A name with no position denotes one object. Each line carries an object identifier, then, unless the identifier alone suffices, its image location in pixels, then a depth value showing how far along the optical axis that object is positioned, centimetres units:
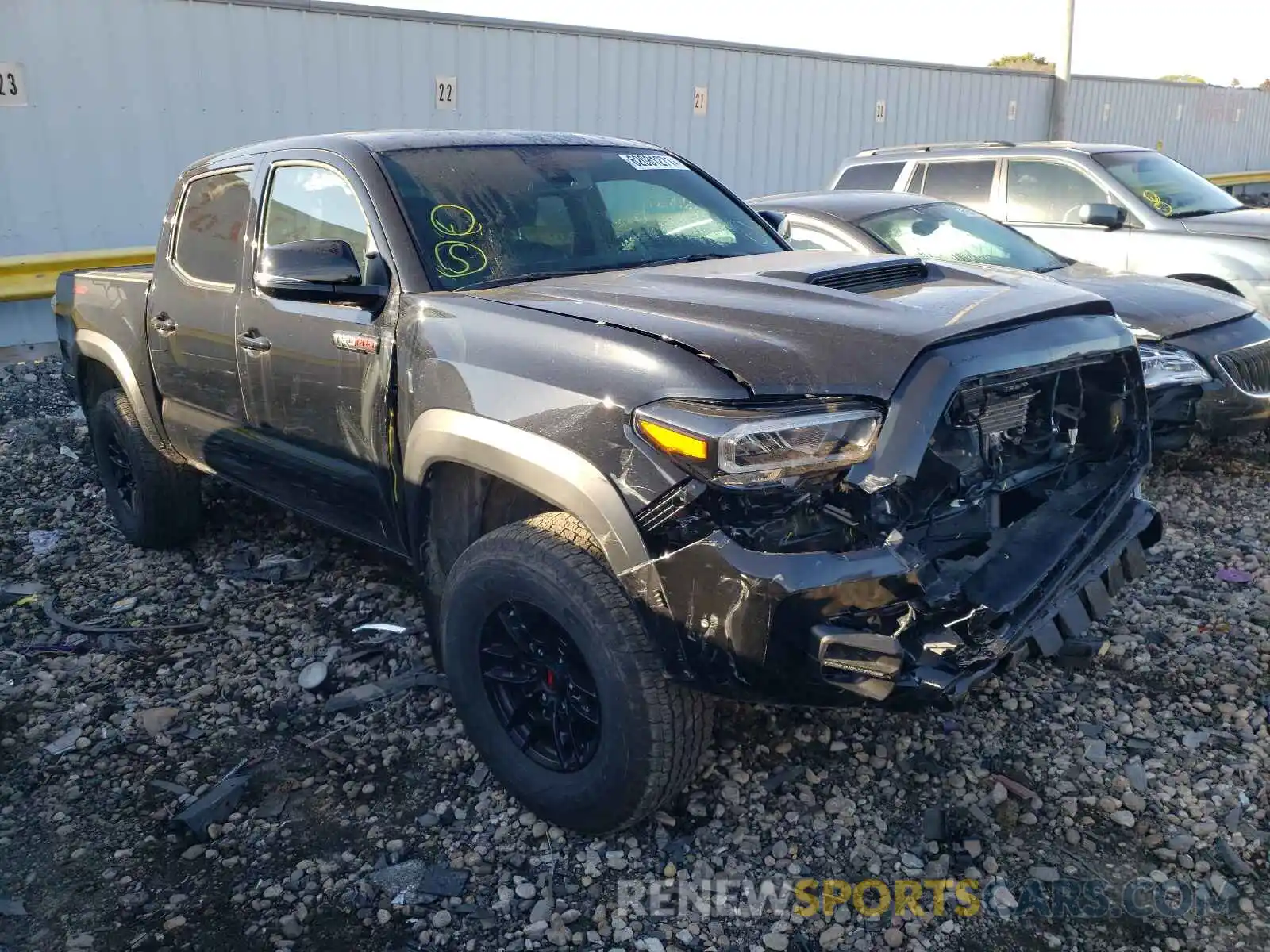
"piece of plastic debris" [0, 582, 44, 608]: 477
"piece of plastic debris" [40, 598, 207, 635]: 444
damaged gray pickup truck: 242
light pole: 1848
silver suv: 732
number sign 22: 1079
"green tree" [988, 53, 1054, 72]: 3651
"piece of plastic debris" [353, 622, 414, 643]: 426
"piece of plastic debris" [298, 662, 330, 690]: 391
